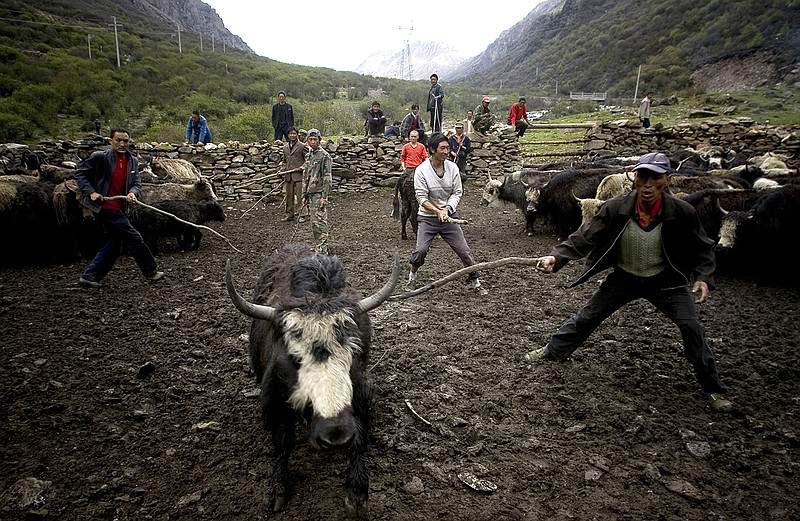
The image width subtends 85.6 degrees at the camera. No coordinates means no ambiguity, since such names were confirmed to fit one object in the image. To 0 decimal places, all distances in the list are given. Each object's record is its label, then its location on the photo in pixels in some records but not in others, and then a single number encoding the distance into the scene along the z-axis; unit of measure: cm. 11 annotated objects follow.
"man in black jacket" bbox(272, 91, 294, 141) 1450
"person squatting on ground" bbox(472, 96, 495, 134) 1711
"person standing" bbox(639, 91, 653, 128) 1884
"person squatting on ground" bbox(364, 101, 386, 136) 1647
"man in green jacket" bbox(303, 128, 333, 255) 848
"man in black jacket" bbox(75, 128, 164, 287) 611
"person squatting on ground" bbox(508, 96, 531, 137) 1827
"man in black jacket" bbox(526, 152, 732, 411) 350
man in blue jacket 1448
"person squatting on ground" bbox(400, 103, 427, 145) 1475
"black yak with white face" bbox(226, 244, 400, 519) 241
